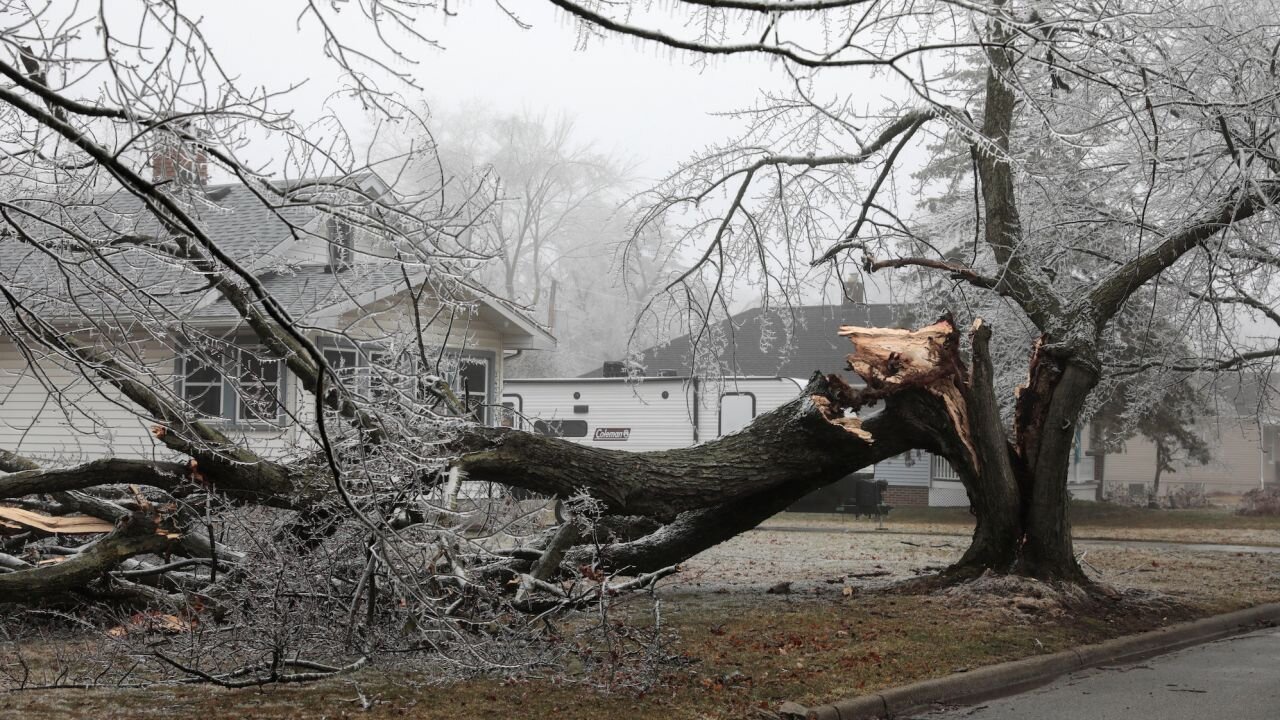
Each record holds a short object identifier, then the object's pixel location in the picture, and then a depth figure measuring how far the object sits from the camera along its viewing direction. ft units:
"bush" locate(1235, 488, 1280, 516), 91.30
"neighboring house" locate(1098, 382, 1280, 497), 153.48
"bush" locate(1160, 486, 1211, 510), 103.49
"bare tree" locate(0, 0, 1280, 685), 16.70
